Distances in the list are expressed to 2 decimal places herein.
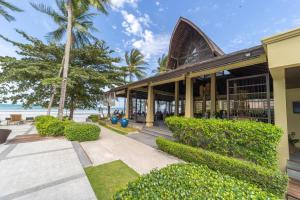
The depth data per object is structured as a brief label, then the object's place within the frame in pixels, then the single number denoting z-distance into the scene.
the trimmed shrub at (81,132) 8.59
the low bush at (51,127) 9.74
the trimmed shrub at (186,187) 1.90
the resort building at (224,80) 4.00
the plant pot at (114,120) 15.38
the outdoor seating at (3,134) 7.80
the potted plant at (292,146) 5.50
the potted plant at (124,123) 13.15
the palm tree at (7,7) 10.79
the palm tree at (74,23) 13.39
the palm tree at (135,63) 27.41
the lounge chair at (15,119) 17.31
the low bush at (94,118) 19.57
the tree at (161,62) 27.65
